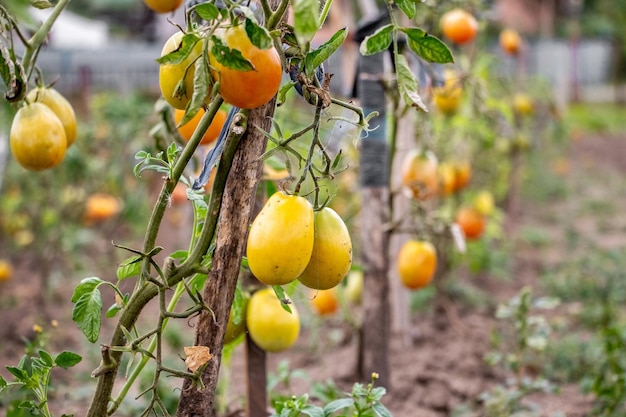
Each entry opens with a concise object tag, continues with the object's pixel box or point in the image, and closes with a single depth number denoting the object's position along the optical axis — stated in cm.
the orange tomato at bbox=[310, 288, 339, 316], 299
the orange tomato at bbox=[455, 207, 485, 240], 408
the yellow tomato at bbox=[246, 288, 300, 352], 190
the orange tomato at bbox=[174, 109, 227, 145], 159
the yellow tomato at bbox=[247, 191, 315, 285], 119
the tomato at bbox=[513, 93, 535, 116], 624
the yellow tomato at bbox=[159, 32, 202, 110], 121
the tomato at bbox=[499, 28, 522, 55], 559
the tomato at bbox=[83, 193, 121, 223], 508
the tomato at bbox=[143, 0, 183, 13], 170
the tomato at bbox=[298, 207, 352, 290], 127
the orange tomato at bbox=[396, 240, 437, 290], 273
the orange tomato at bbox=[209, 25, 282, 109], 113
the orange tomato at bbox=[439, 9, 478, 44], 311
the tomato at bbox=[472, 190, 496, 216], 424
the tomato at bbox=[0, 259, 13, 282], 454
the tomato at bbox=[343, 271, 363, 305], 313
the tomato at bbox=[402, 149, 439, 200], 290
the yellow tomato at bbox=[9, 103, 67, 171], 156
